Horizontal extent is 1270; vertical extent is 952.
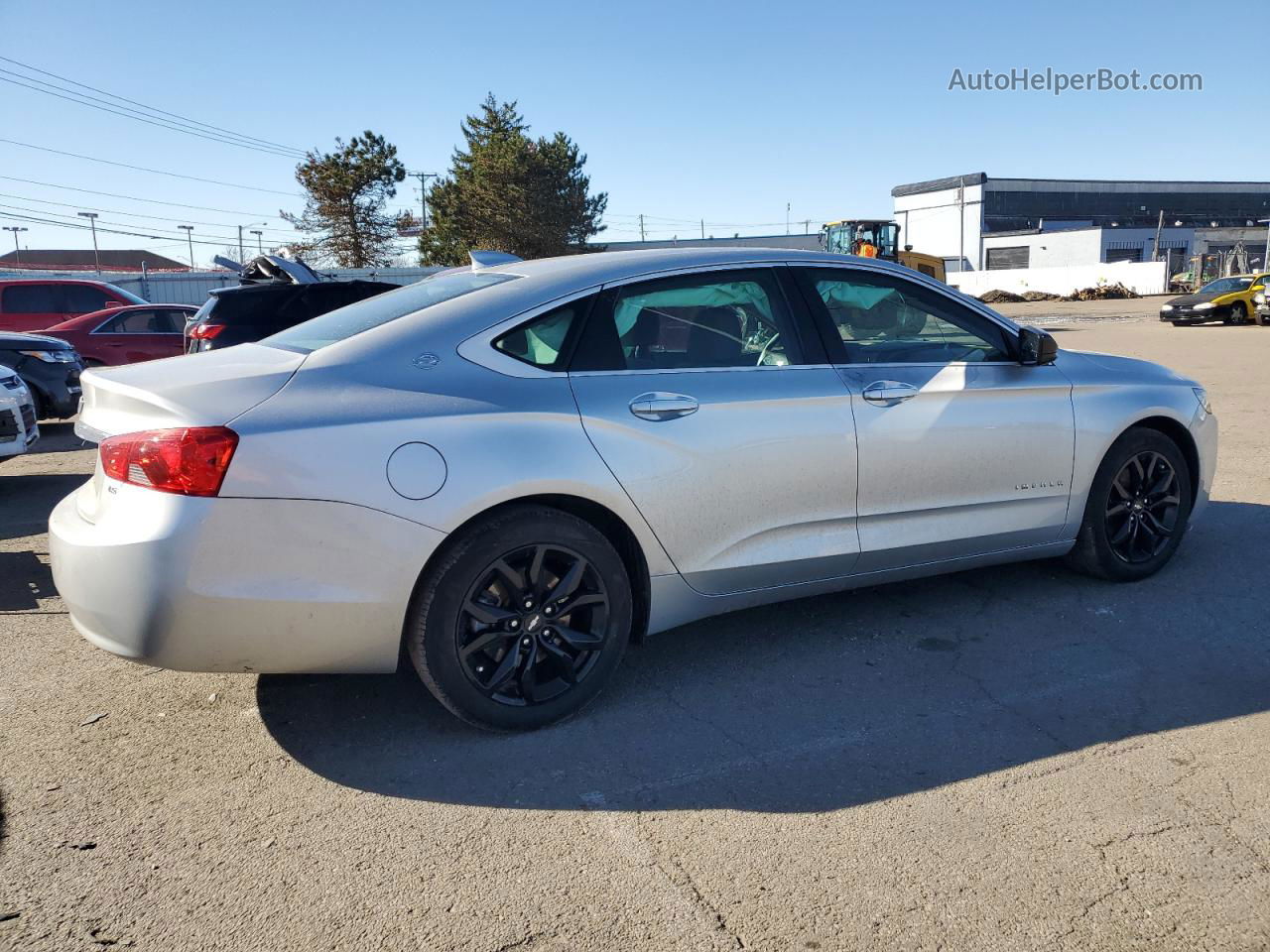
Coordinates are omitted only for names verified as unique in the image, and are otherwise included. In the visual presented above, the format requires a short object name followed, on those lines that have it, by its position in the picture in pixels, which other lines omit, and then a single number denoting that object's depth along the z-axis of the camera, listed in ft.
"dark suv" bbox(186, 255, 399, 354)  30.37
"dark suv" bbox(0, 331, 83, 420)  31.89
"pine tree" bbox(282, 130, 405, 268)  167.02
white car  23.89
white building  252.21
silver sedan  9.93
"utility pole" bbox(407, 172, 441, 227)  232.86
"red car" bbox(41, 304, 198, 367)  46.02
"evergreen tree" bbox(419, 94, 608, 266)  171.22
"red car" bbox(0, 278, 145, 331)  55.67
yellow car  96.78
